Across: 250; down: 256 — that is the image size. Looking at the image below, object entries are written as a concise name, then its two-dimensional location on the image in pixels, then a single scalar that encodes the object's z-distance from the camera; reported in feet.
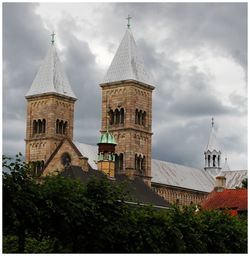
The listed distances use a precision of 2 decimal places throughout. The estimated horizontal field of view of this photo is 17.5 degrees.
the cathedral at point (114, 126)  338.54
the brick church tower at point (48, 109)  367.64
